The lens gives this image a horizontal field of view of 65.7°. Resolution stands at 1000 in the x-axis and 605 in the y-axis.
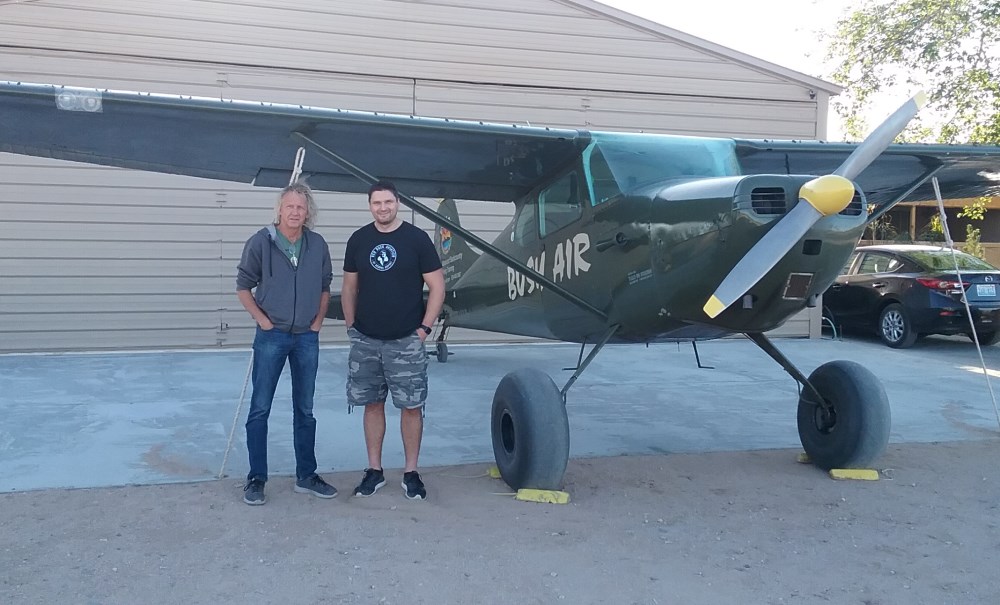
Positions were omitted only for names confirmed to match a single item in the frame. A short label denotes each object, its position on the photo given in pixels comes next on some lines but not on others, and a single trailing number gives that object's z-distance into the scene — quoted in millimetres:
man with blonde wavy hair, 4270
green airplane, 3889
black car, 10719
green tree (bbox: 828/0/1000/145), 15695
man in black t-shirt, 4293
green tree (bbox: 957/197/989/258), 17250
